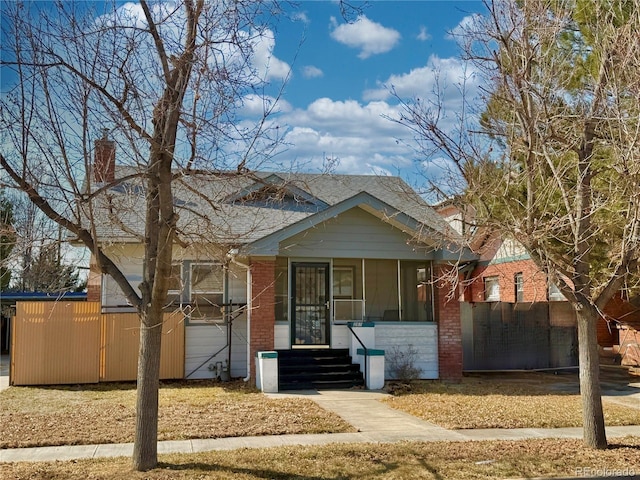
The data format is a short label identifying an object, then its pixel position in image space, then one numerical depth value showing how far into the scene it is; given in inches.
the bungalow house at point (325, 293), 624.4
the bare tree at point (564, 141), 325.1
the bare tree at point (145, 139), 274.4
